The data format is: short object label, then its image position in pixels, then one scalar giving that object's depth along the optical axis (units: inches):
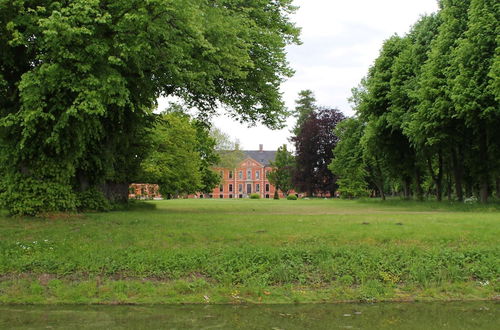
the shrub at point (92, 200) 812.6
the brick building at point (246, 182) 5162.4
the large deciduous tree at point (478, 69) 951.0
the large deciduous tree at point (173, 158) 1568.7
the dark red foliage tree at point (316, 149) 2896.2
